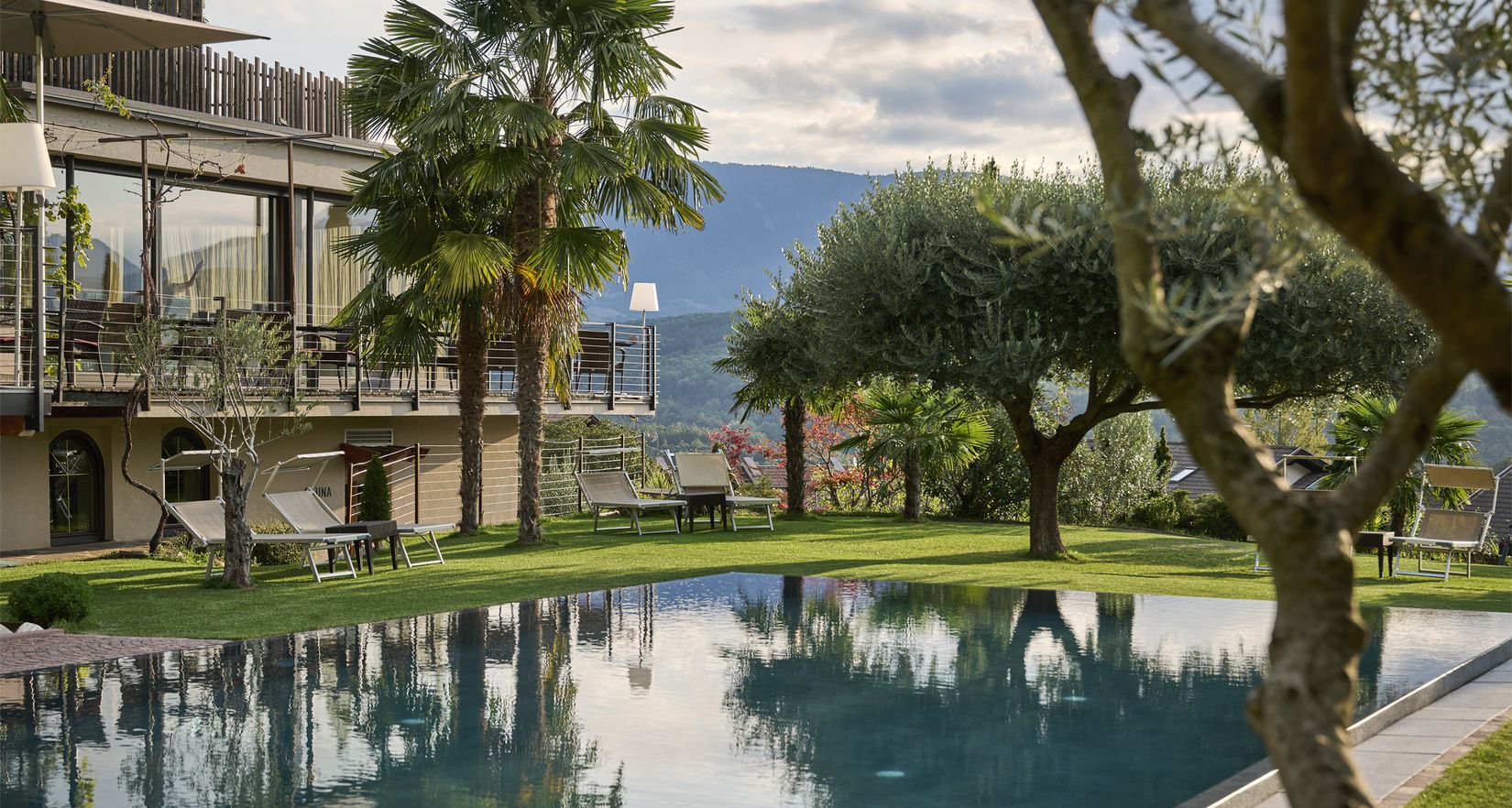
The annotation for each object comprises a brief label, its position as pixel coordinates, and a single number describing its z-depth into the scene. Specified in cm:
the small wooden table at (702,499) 1855
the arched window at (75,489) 1634
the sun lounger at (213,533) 1269
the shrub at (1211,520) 2089
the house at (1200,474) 4209
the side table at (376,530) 1327
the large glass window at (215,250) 1866
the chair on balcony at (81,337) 1482
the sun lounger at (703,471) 1959
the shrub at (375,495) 1772
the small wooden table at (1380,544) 1420
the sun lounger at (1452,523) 1408
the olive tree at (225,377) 1235
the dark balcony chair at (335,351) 1745
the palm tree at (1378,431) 1762
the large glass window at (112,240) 1733
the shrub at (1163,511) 2172
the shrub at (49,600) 973
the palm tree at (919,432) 1986
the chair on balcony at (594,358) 2231
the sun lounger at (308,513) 1348
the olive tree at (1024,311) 1335
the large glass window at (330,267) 2092
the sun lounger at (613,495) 1808
